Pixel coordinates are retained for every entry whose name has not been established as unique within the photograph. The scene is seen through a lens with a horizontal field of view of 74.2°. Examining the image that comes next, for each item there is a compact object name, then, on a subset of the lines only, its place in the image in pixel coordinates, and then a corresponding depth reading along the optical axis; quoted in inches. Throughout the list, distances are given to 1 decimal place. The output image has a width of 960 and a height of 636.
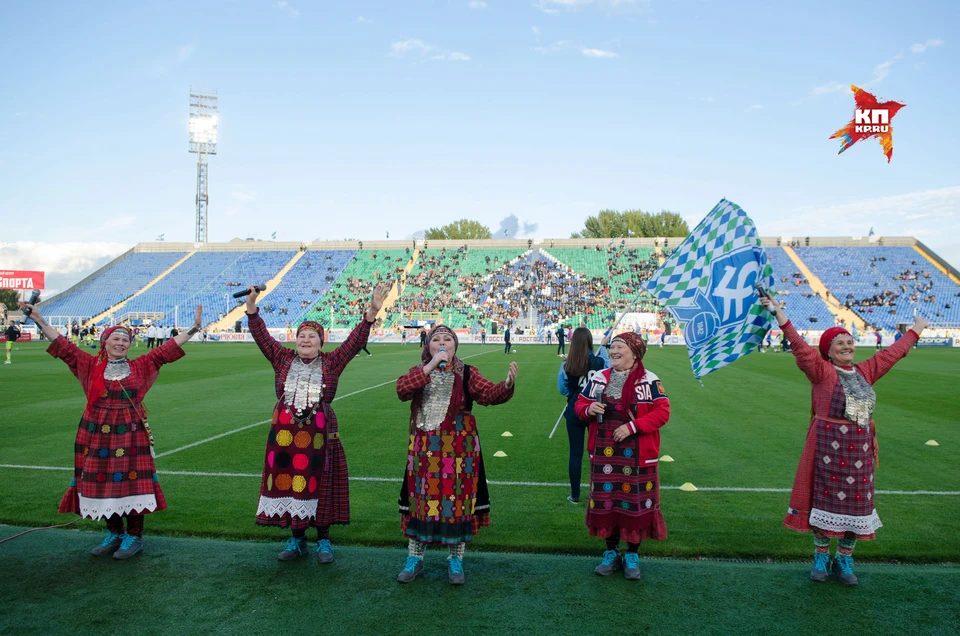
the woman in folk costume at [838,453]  178.5
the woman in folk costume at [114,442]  191.0
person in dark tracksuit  259.6
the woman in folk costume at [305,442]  184.5
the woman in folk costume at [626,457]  179.8
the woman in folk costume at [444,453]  175.3
